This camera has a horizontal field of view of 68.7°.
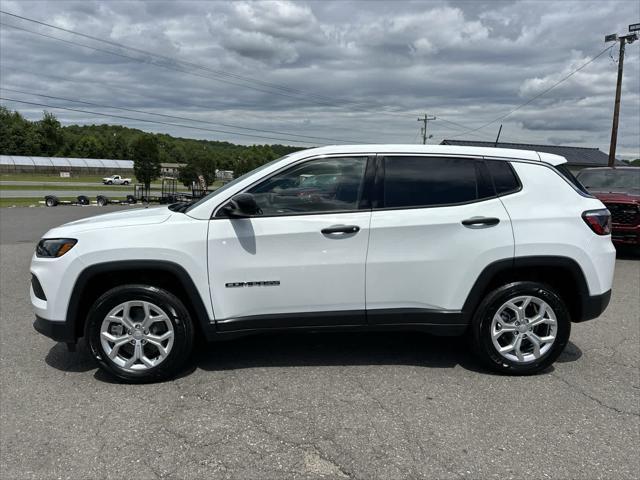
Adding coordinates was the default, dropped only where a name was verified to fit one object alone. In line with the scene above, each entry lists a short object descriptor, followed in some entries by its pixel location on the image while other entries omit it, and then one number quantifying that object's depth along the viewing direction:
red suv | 8.76
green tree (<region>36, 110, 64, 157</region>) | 90.70
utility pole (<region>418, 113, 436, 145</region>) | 61.72
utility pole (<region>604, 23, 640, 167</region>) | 24.52
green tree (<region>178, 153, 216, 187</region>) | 40.31
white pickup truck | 66.06
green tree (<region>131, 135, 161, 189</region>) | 38.56
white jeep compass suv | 3.49
